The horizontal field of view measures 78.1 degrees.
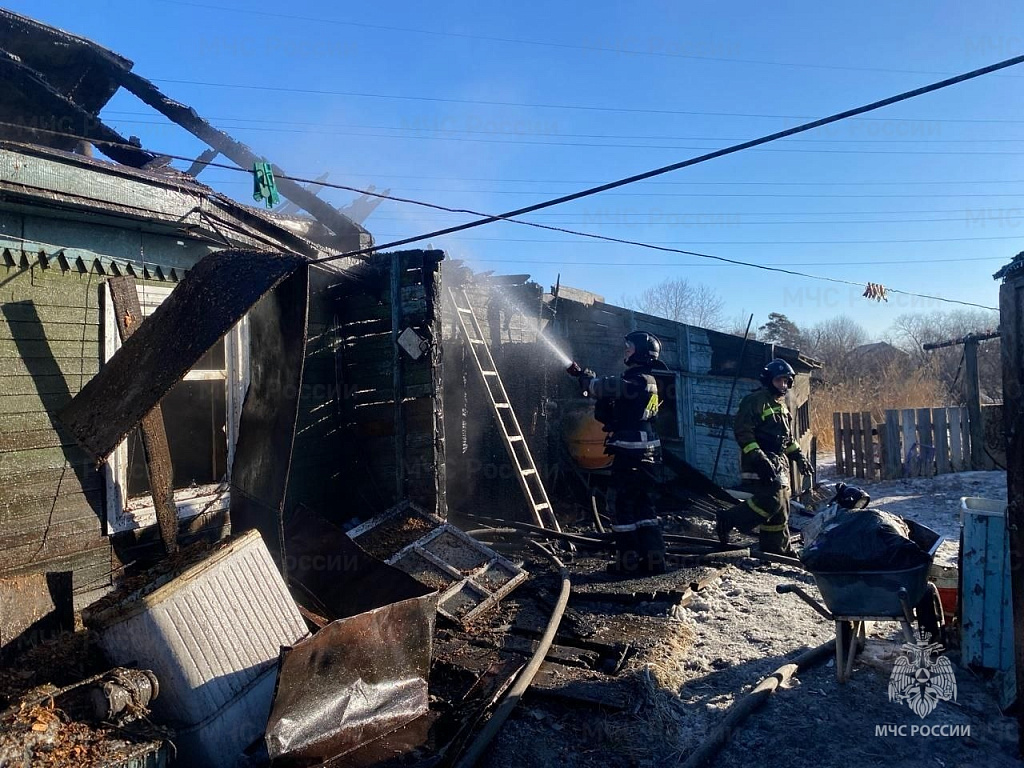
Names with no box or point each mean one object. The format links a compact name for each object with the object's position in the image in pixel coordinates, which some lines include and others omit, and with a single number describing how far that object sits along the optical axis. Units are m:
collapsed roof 8.21
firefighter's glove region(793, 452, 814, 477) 7.27
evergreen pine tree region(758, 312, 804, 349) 40.50
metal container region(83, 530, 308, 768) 3.29
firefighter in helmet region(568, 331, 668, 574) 6.56
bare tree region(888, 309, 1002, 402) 25.20
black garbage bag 3.67
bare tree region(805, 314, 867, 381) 36.69
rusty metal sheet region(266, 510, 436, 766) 3.28
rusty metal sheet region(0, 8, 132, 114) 9.08
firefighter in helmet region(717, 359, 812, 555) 6.93
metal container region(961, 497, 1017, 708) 3.91
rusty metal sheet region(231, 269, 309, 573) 3.99
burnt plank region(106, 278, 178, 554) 4.38
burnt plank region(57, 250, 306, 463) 3.48
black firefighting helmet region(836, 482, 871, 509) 4.42
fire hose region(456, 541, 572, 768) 3.29
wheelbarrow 3.65
